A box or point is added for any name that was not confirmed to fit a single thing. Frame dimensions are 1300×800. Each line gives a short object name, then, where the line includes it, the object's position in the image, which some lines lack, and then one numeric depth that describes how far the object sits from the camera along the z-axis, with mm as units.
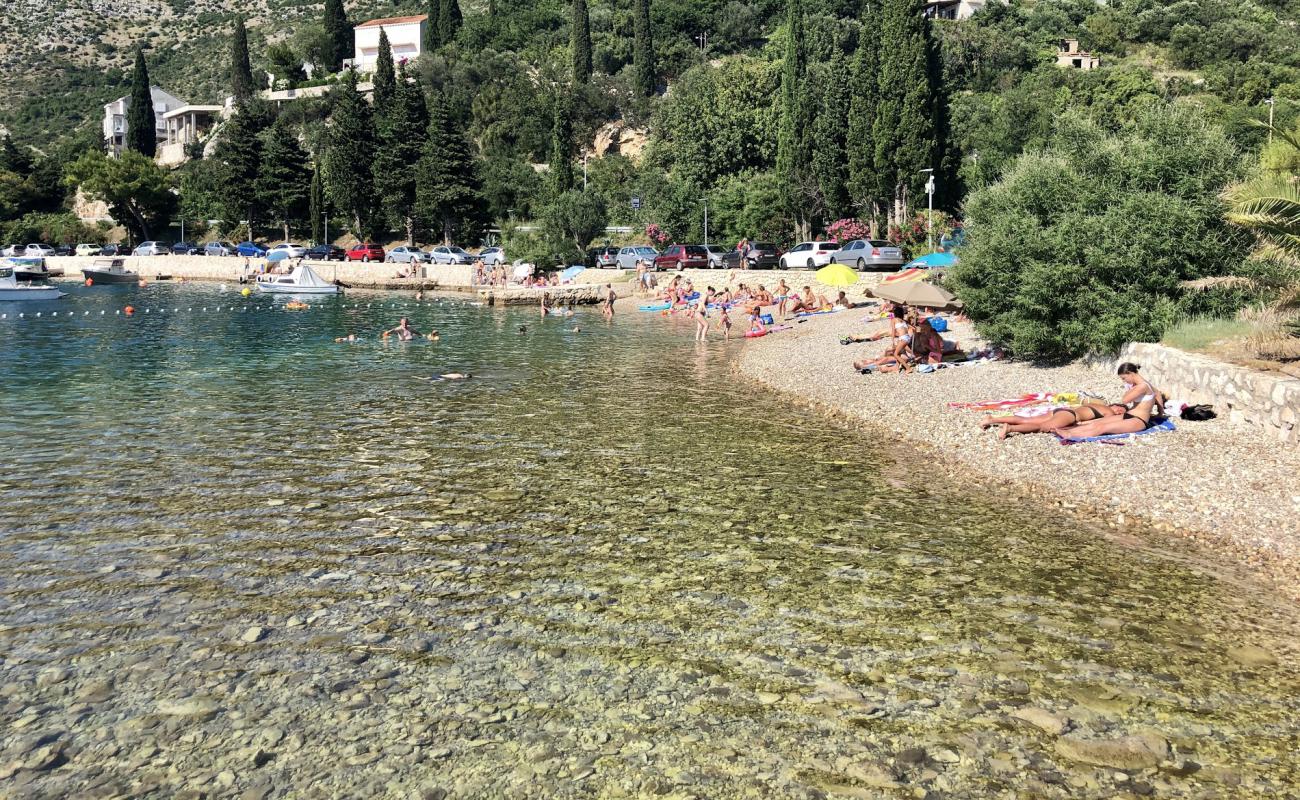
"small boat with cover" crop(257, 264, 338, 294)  48688
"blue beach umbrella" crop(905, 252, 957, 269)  27688
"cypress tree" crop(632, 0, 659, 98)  86688
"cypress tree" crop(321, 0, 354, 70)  106625
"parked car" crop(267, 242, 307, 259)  61744
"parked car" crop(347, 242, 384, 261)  62500
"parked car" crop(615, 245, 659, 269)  49375
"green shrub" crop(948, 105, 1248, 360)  15398
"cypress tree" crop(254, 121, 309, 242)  71875
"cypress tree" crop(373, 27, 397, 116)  70500
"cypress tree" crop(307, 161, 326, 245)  71375
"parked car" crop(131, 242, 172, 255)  68625
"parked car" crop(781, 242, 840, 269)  41625
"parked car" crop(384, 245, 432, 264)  60669
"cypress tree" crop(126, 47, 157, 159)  95312
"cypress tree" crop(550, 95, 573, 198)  61812
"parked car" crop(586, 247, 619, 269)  51500
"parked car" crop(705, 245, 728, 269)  46506
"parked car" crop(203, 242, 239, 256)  68375
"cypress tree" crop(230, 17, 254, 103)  97438
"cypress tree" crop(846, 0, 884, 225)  46562
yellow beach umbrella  25008
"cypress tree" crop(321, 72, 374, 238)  66562
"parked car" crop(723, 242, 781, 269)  45250
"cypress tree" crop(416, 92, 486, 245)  62344
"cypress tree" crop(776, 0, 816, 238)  50094
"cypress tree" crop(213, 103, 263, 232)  71875
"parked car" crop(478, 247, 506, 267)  56512
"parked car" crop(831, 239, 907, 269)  37438
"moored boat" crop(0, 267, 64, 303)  43219
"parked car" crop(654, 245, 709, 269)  46719
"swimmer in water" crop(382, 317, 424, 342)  28334
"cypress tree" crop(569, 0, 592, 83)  84125
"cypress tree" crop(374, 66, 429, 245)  64625
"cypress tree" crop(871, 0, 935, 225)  44531
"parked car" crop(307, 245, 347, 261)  62594
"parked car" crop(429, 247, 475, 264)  57281
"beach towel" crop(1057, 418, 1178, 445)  11938
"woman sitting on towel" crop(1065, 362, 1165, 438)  12148
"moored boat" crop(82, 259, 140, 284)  62250
